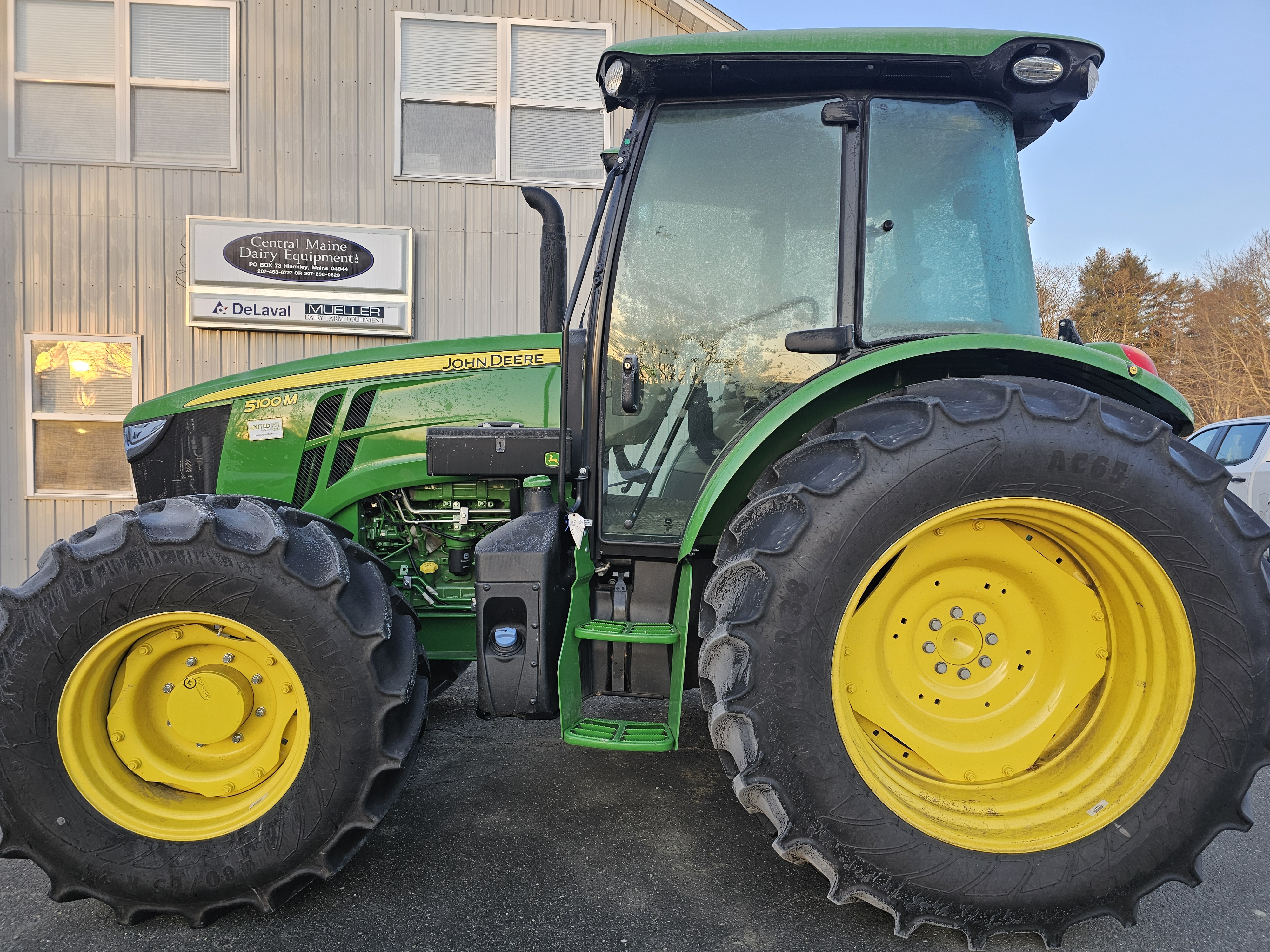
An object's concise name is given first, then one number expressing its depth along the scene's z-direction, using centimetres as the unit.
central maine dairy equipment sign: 566
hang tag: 206
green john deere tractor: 159
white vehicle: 688
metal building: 558
